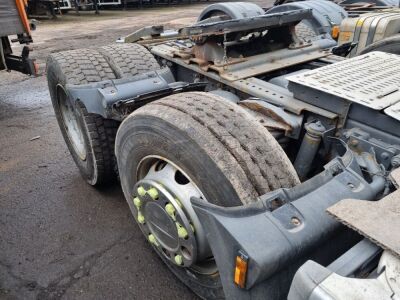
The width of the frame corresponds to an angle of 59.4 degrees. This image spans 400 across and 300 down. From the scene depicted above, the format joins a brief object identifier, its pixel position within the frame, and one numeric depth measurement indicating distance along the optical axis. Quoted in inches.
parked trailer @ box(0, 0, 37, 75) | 211.9
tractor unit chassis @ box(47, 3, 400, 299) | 45.3
